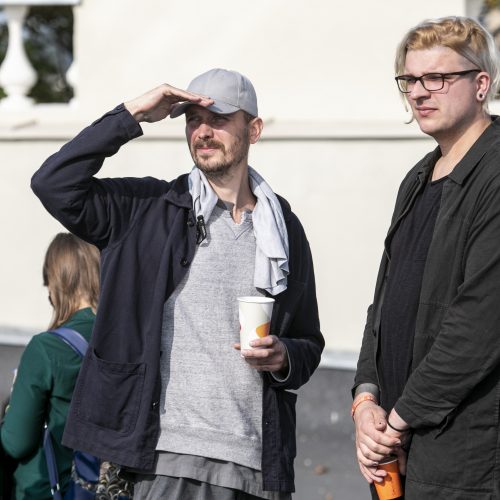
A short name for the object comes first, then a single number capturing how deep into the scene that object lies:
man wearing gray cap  6.87
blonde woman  7.75
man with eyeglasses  5.79
